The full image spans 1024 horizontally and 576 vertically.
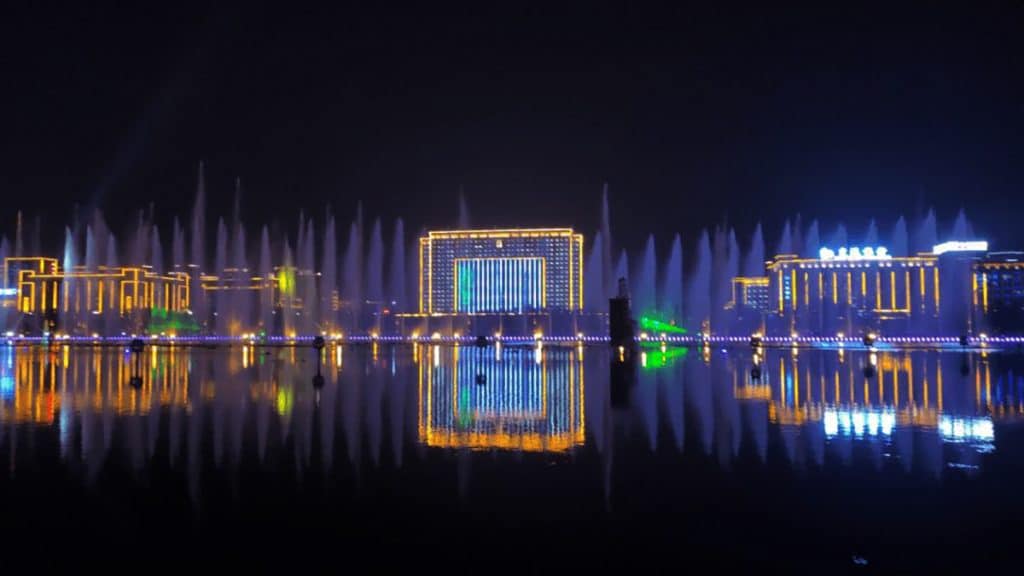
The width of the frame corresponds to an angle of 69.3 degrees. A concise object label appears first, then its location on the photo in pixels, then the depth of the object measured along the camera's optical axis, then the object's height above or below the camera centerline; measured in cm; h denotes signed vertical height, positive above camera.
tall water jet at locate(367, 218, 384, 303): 5356 +608
